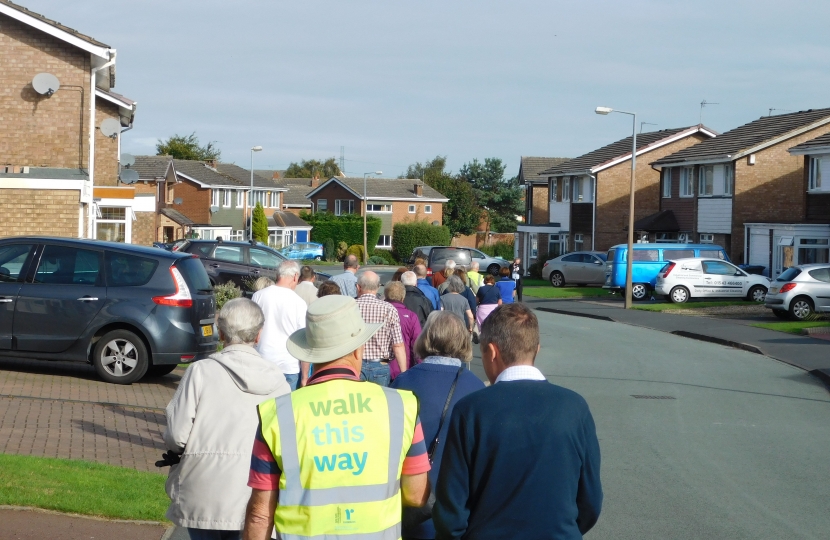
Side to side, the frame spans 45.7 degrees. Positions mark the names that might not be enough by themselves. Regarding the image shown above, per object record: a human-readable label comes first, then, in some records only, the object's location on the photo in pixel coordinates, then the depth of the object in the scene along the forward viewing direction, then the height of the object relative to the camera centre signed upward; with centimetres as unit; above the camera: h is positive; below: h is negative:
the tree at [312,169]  15150 +1127
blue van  3716 -50
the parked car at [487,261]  4689 -89
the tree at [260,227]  7475 +95
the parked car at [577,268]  4482 -104
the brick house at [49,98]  2388 +340
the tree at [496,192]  11100 +599
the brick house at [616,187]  5416 +331
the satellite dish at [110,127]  2734 +307
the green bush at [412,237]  8412 +53
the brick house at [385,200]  9406 +404
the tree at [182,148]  10512 +965
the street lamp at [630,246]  3291 +1
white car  3469 -115
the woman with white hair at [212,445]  453 -95
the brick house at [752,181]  4259 +299
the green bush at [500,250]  7881 -47
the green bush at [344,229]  8475 +109
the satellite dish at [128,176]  2917 +181
